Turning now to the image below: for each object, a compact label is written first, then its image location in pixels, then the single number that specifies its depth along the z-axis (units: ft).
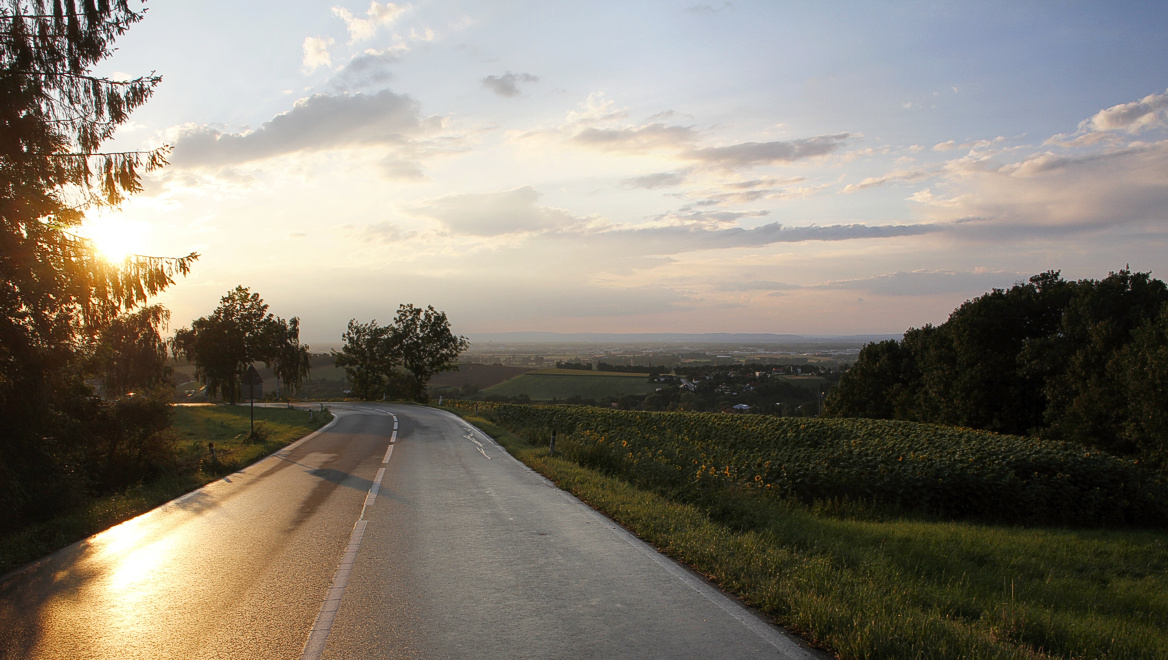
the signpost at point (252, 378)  70.85
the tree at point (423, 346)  214.90
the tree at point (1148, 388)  81.87
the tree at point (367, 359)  217.56
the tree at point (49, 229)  26.27
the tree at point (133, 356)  38.55
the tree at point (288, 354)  170.71
